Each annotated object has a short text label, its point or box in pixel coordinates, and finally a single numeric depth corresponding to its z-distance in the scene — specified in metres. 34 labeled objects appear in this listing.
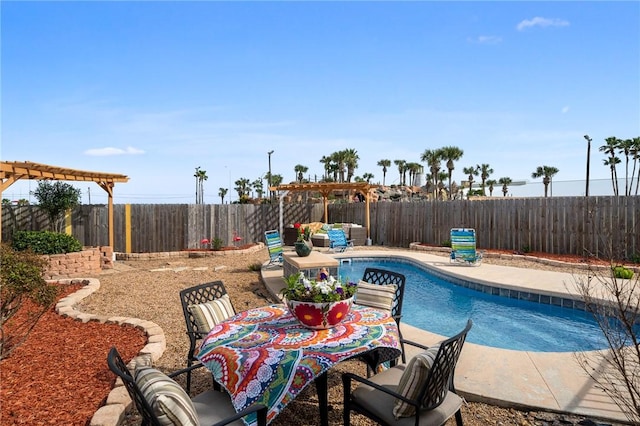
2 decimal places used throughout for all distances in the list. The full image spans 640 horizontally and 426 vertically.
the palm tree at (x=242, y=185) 53.78
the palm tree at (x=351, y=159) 38.69
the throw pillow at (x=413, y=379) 2.11
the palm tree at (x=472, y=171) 51.00
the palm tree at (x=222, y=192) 55.72
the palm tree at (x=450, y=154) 32.47
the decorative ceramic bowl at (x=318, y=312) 2.78
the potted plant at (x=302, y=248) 6.95
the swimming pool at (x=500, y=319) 5.31
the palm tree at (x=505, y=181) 51.91
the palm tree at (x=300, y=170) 50.28
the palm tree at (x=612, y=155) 28.16
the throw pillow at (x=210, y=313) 3.23
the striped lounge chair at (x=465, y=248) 9.66
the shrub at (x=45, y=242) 8.98
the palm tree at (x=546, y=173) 42.69
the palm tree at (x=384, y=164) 57.54
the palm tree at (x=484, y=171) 50.88
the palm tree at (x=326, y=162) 43.39
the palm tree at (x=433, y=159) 33.85
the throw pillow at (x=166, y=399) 1.65
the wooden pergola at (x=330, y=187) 15.10
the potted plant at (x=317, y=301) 2.79
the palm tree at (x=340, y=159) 38.78
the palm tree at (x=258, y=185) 51.03
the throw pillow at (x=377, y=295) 3.76
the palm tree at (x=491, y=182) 52.72
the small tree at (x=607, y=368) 3.14
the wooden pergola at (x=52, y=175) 8.18
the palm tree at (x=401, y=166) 54.22
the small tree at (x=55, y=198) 11.71
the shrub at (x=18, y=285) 3.68
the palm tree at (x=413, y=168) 52.66
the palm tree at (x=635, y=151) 26.65
